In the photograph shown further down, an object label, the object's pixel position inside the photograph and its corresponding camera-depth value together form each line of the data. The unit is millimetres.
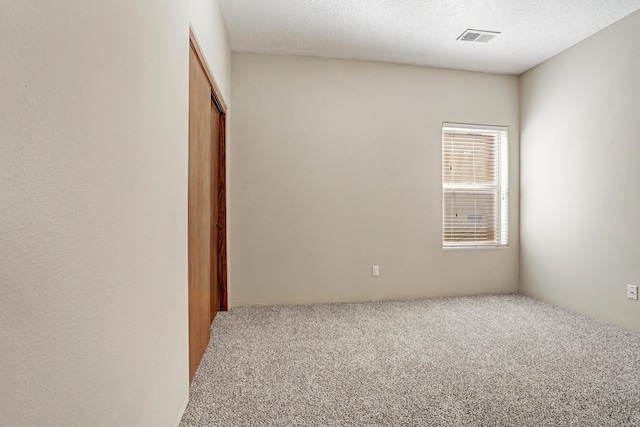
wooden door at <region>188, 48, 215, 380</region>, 1919
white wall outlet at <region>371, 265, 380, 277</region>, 3588
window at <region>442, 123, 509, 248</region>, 3818
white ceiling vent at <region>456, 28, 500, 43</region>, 2990
